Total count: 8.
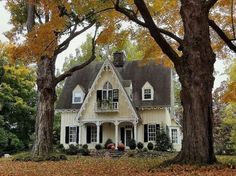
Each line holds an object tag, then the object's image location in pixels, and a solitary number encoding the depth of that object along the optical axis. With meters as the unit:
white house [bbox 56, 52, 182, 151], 33.34
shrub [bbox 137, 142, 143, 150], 31.53
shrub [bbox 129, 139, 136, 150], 31.48
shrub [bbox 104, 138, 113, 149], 32.55
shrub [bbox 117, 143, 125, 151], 29.70
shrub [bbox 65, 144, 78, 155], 28.83
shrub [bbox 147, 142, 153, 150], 31.58
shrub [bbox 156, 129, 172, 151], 31.34
